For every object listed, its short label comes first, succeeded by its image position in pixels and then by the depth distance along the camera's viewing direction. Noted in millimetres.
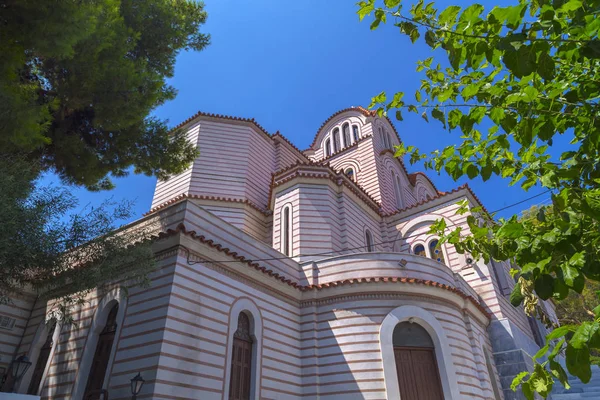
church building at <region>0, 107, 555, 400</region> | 9453
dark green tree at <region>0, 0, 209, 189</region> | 7945
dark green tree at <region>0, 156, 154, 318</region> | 7770
